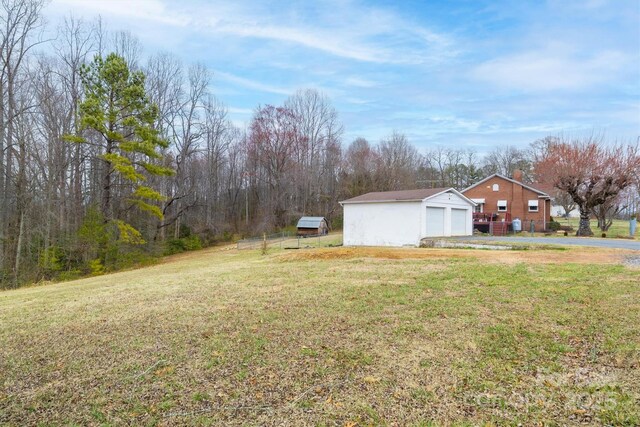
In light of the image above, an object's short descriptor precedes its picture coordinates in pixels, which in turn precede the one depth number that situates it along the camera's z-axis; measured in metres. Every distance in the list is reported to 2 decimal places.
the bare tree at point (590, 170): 21.44
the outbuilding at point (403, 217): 18.81
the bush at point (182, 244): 26.18
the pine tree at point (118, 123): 18.02
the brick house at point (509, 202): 28.48
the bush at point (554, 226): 27.33
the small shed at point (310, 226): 29.53
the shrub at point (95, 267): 17.61
